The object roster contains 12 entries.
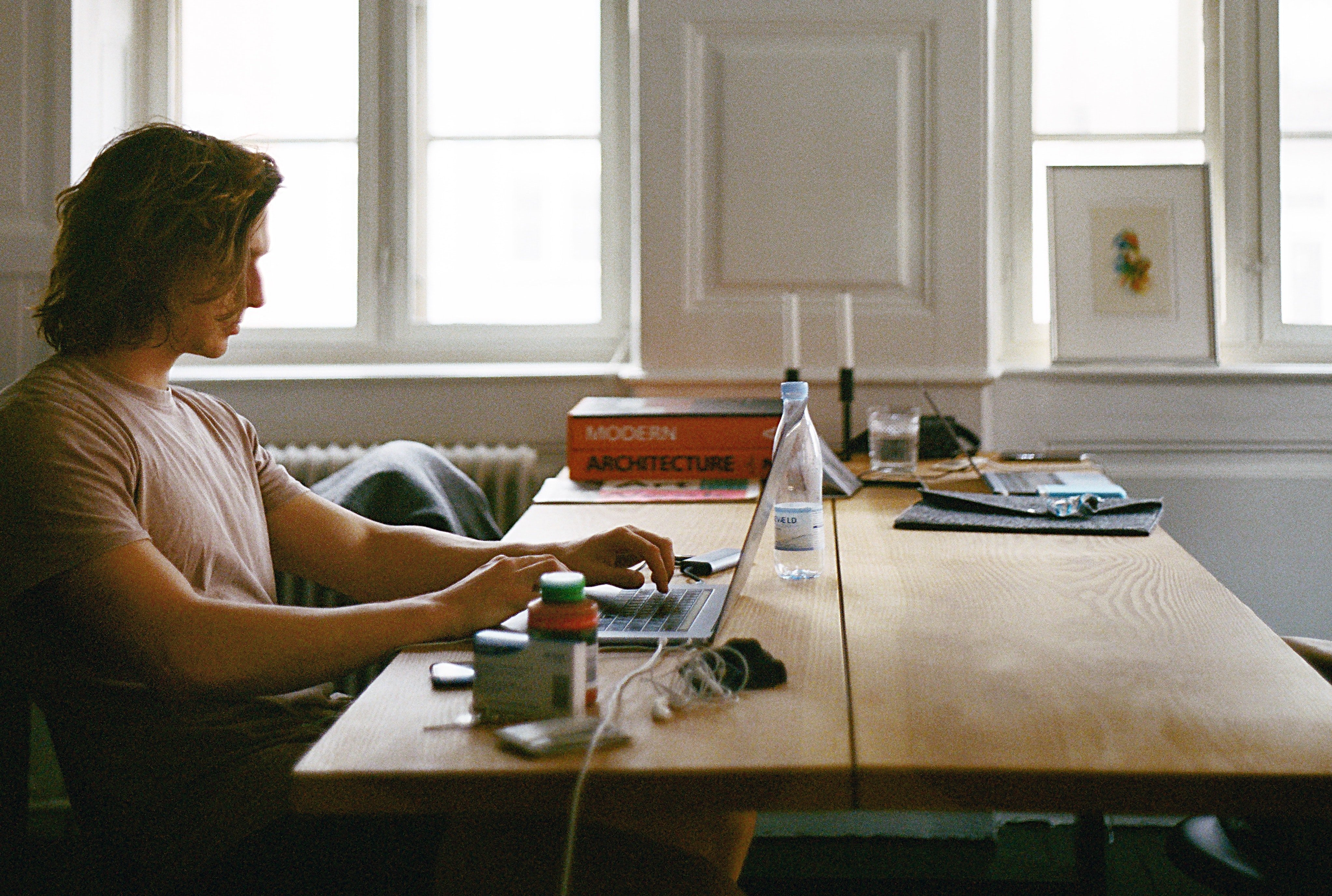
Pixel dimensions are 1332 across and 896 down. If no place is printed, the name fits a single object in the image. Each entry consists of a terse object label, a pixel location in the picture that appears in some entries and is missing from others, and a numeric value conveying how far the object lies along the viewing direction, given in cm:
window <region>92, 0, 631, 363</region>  283
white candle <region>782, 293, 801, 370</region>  241
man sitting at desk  104
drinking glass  214
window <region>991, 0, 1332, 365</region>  264
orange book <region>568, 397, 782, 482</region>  204
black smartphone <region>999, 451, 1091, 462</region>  227
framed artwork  253
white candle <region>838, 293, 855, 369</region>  232
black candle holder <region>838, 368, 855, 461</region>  229
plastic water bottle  132
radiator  244
